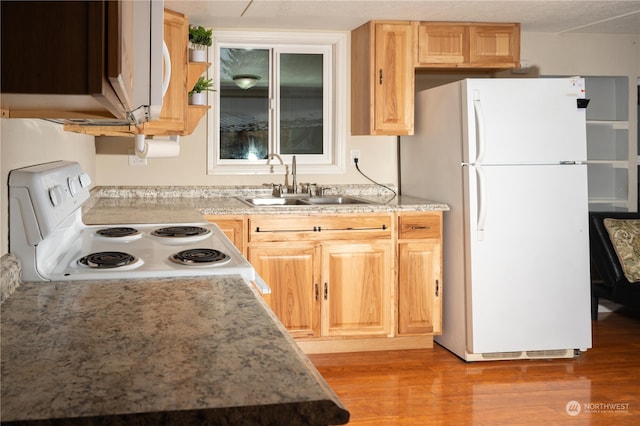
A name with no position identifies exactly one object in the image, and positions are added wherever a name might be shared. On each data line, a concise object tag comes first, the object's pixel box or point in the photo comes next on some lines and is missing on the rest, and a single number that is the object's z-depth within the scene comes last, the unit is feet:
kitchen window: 15.40
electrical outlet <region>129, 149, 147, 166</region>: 14.76
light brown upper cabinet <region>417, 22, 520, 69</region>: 14.69
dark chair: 15.12
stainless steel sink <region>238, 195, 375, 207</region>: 14.90
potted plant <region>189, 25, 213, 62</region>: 13.78
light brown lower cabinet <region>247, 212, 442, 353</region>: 13.26
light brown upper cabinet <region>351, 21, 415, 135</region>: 14.52
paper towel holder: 12.33
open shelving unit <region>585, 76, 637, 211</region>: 17.10
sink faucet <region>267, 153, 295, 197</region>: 15.11
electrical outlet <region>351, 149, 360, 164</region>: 15.93
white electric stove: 5.90
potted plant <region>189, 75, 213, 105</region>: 13.50
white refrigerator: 12.94
